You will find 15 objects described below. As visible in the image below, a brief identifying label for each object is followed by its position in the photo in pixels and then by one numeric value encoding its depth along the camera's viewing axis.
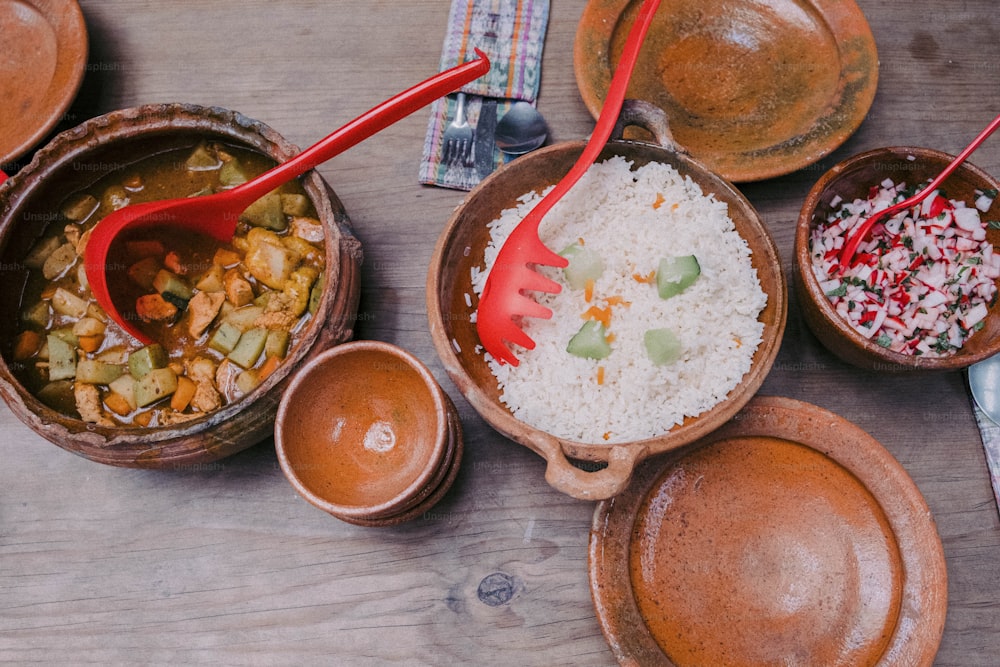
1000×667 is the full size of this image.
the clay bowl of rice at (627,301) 0.61
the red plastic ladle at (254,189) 0.63
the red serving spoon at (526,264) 0.61
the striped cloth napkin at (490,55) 0.73
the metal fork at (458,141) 0.72
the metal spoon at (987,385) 0.67
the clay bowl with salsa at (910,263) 0.64
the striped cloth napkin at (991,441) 0.66
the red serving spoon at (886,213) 0.63
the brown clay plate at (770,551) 0.61
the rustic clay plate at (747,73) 0.68
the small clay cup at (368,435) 0.59
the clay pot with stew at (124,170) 0.59
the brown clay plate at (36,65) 0.70
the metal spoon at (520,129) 0.71
